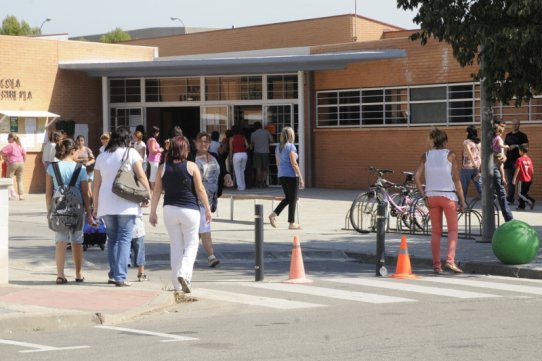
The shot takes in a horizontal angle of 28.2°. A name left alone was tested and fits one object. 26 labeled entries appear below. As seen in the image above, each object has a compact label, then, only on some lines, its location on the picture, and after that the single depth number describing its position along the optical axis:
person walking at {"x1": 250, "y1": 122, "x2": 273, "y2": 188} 31.69
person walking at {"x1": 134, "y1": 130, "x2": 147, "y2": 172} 25.27
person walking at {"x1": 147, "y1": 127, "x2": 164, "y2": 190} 26.19
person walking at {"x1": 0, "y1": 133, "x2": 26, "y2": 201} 28.80
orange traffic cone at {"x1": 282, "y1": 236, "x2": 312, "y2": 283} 13.92
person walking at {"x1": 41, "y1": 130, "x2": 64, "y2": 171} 23.39
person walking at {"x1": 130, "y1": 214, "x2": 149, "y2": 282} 13.73
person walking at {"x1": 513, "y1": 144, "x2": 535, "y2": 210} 24.17
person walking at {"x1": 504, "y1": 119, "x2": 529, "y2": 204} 24.91
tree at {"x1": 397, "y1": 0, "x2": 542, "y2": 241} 15.02
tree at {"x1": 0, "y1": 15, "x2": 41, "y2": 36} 94.10
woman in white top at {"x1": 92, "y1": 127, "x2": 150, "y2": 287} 12.76
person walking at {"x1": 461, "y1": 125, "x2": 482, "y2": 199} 21.23
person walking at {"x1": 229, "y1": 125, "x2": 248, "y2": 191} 31.17
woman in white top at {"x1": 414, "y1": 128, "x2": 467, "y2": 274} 14.71
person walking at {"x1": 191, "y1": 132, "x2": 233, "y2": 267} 16.08
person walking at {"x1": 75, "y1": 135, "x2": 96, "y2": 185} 17.20
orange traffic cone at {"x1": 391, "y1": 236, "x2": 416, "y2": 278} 14.38
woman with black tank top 12.39
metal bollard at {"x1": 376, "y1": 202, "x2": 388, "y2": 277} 14.35
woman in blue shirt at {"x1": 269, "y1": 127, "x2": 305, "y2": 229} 20.03
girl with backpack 13.16
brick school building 28.84
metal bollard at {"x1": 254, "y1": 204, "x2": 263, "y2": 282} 13.70
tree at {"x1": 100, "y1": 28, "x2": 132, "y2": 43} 89.75
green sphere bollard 14.88
